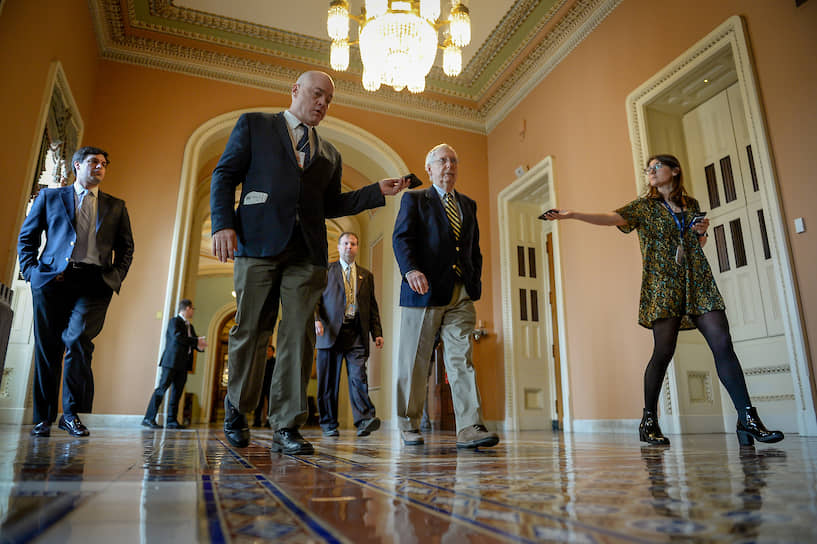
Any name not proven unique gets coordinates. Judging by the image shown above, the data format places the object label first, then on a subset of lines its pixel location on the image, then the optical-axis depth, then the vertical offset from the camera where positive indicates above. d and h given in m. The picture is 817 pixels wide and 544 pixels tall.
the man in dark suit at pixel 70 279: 2.43 +0.55
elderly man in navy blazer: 2.26 +0.47
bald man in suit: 1.76 +0.48
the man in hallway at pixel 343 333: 3.77 +0.46
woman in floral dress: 2.14 +0.50
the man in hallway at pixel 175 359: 4.78 +0.35
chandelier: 4.23 +2.85
